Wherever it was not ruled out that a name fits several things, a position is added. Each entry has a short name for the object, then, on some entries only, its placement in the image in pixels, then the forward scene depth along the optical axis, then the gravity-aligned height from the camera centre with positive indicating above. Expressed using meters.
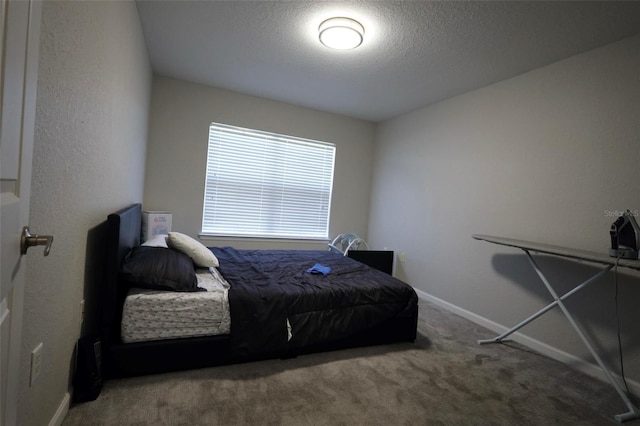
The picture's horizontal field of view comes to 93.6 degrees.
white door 0.59 +0.04
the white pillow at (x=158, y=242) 2.54 -0.43
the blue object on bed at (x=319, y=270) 2.79 -0.59
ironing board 1.81 -0.18
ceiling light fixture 2.25 +1.35
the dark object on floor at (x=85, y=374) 1.58 -1.00
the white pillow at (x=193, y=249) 2.51 -0.45
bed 1.80 -0.78
